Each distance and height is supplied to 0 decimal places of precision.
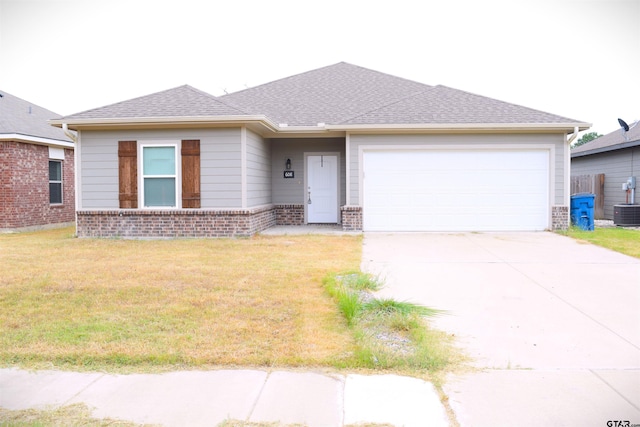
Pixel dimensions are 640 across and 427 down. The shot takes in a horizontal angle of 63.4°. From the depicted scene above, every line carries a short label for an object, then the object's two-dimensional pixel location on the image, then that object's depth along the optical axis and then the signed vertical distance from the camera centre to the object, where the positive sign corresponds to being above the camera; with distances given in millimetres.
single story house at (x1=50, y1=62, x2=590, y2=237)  12680 +942
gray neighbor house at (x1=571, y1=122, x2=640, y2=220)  17531 +1470
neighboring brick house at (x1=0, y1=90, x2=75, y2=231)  14789 +1013
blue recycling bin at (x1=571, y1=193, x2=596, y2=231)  13641 -288
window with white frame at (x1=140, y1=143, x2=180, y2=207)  12844 +705
